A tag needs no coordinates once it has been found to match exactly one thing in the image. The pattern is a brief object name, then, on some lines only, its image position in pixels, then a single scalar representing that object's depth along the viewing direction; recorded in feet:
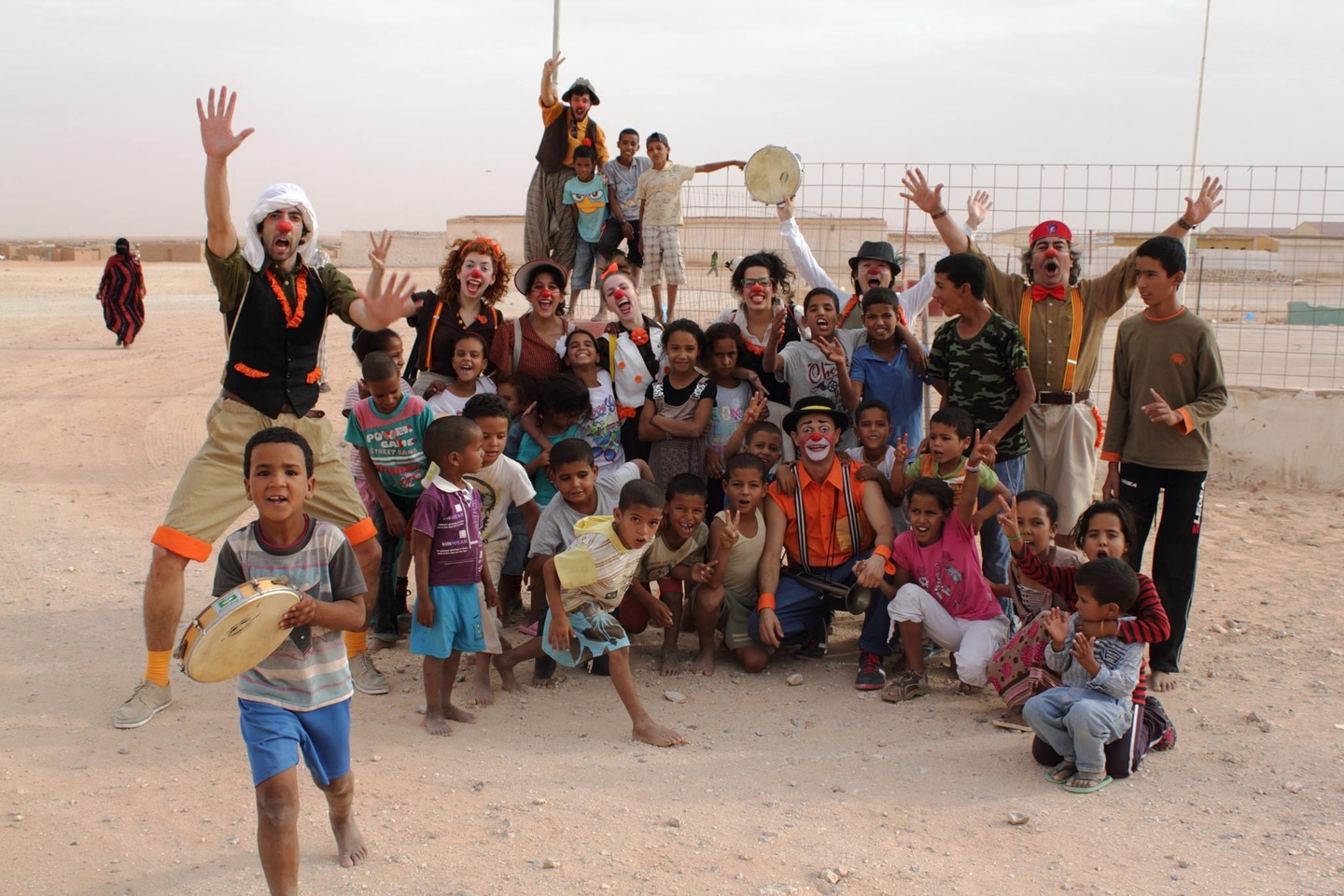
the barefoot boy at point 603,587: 16.96
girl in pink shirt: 18.56
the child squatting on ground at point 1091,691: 15.26
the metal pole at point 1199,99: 38.64
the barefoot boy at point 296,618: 11.83
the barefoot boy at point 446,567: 17.02
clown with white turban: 16.69
